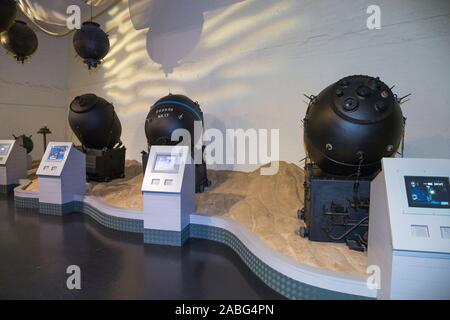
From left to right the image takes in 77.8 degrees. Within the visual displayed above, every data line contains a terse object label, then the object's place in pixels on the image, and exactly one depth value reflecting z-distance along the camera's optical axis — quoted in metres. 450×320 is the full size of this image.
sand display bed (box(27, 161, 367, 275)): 2.30
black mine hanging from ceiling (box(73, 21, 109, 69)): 4.74
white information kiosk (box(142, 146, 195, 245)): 3.12
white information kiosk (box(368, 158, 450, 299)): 1.58
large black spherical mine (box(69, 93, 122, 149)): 4.87
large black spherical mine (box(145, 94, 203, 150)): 4.01
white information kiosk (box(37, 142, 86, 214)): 4.20
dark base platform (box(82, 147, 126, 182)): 5.11
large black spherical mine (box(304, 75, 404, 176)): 2.35
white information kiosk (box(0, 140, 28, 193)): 5.80
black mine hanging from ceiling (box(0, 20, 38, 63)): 5.10
